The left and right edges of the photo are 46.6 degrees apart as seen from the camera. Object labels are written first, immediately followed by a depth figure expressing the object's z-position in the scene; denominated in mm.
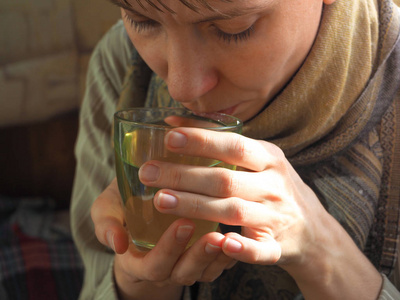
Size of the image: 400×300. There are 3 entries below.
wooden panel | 1590
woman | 502
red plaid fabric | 1236
